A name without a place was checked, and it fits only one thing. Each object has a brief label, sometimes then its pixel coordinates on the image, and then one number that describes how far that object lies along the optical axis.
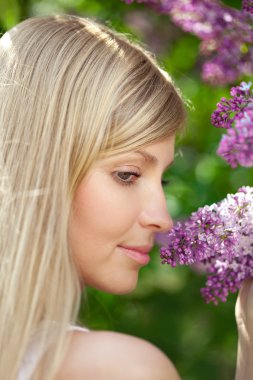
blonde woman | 1.59
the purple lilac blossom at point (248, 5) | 1.69
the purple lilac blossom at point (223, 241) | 1.62
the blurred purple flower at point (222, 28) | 1.76
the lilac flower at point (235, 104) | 1.57
